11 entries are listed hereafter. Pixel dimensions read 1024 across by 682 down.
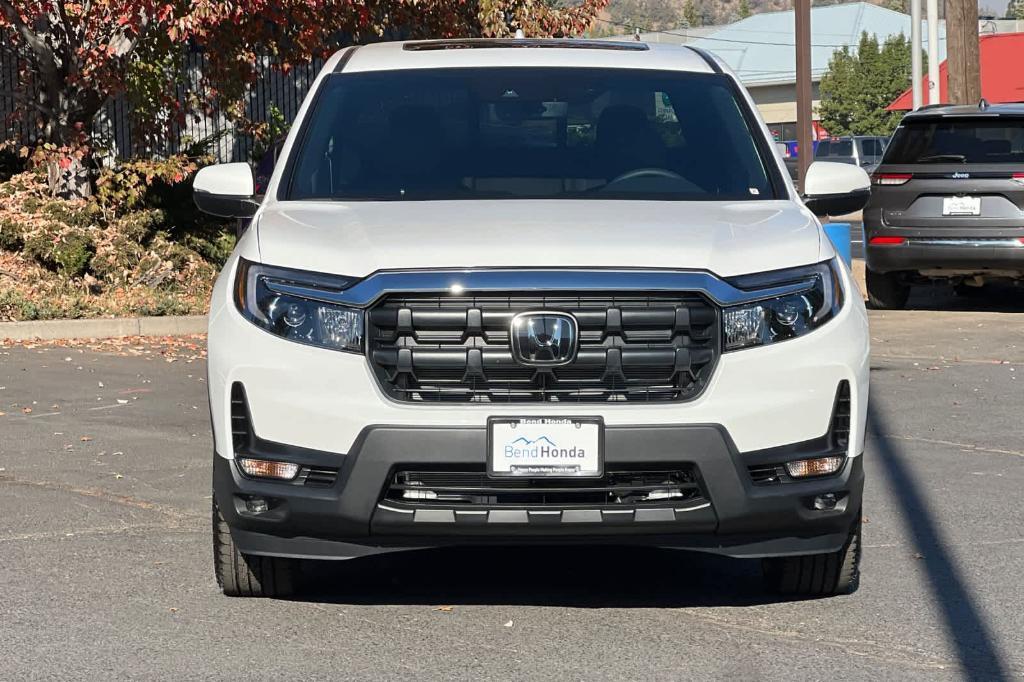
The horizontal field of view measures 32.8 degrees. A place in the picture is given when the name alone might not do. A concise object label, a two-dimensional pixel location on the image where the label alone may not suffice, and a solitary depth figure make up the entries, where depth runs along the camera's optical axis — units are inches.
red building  2736.2
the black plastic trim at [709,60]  272.1
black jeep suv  597.6
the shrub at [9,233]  640.4
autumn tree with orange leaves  604.1
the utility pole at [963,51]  1008.2
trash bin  537.6
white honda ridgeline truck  198.1
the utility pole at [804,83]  659.4
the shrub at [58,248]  637.3
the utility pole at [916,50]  1187.3
